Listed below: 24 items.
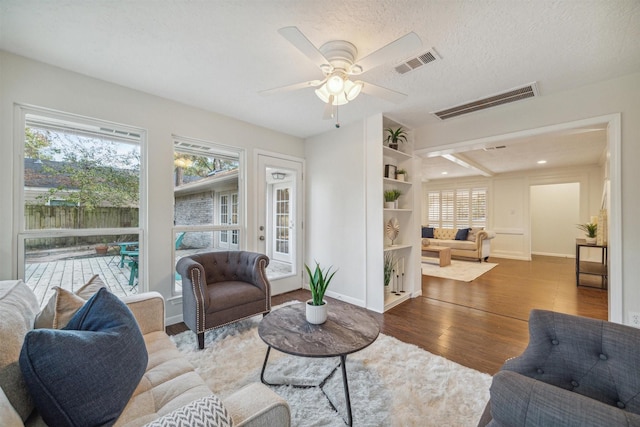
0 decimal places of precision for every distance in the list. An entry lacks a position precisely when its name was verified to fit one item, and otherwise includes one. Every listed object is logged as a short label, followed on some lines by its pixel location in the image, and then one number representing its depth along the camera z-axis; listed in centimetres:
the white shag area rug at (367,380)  156
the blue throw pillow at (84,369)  78
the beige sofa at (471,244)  671
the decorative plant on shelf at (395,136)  361
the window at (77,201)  221
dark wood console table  422
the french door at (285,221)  408
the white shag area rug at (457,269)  518
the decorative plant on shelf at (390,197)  352
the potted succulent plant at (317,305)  186
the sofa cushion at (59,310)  119
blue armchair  70
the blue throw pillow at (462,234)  716
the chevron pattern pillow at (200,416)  68
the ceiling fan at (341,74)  165
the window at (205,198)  303
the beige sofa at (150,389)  82
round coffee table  152
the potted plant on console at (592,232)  452
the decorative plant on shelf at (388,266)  356
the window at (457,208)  802
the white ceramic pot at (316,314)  186
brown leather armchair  234
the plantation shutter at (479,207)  794
